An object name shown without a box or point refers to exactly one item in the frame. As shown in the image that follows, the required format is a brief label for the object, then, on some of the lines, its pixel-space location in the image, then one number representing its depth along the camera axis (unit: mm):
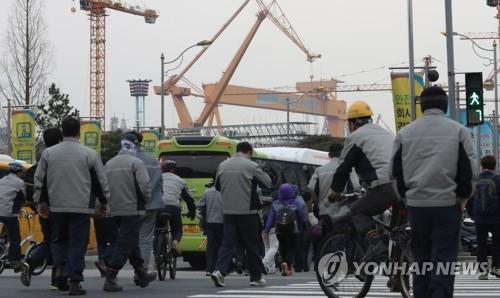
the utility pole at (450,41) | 28719
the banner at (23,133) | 40906
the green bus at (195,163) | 23906
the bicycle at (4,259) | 18402
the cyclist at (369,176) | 10320
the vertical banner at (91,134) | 44000
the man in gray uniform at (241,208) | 14812
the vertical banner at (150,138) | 48925
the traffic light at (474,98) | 26703
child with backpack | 21109
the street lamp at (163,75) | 53609
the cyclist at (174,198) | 17028
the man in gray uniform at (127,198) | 13633
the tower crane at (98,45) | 127312
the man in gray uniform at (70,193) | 12508
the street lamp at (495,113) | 63438
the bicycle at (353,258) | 10086
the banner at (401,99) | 36156
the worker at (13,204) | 17797
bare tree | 48312
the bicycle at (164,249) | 16094
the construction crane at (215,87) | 164125
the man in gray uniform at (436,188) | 8562
